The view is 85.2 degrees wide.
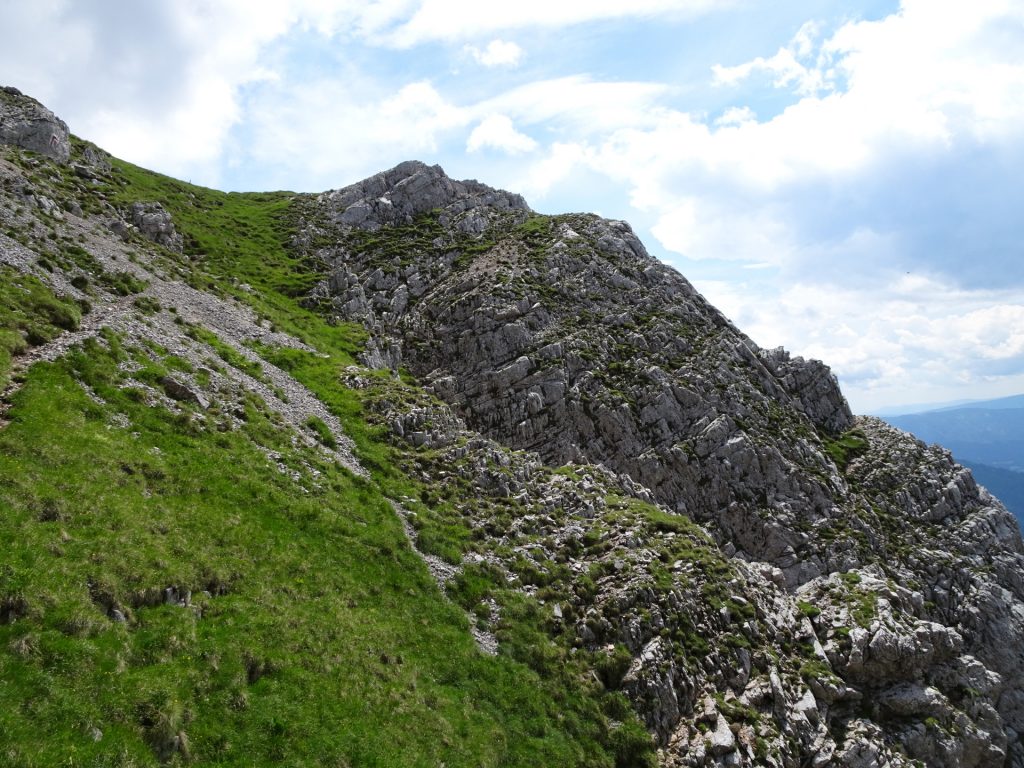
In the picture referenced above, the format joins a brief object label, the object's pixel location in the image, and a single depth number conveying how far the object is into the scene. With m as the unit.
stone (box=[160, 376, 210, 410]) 37.94
